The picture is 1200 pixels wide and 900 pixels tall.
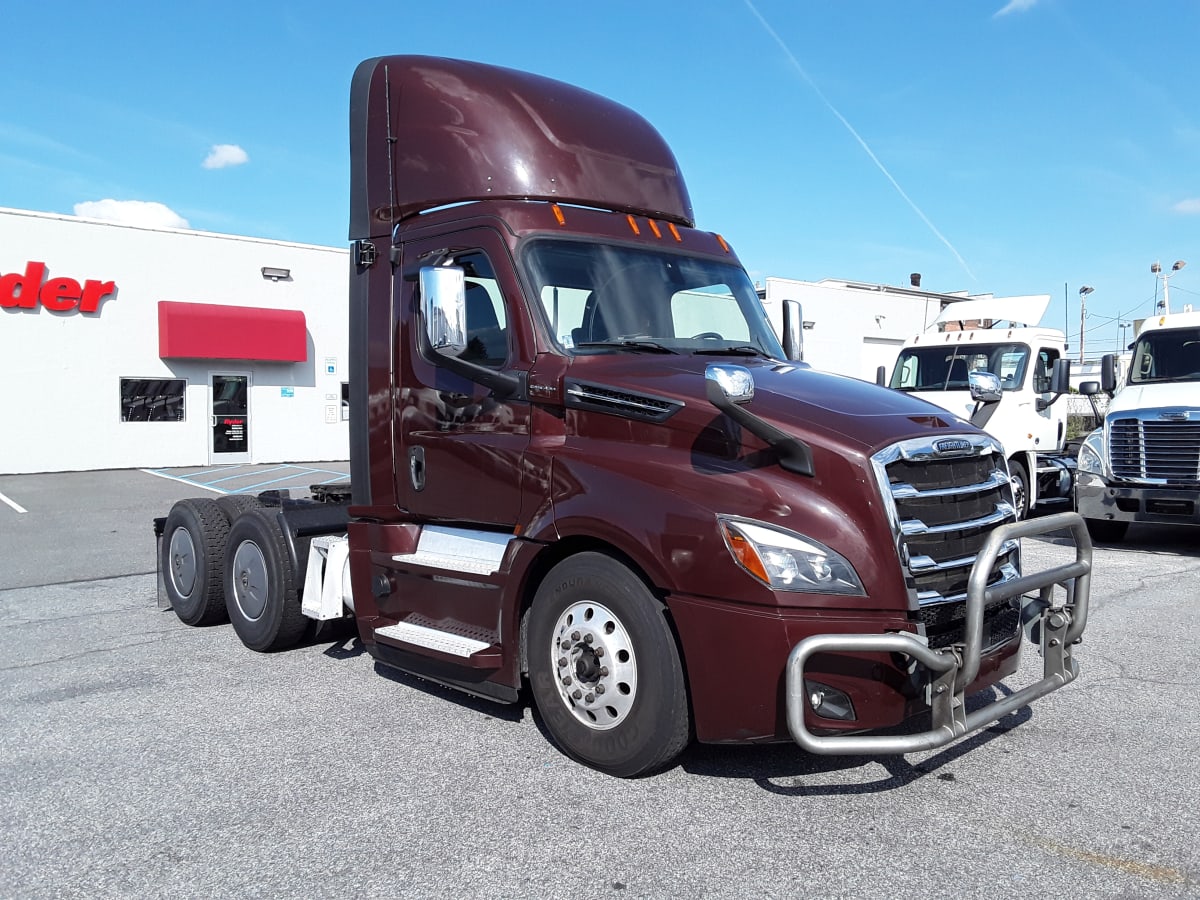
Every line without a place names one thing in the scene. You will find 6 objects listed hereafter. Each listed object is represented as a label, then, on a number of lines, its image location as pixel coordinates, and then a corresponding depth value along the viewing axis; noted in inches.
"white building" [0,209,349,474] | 847.1
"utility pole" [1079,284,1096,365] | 2292.7
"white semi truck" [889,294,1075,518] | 538.3
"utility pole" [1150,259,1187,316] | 1340.6
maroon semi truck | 147.3
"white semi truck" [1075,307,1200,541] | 414.3
